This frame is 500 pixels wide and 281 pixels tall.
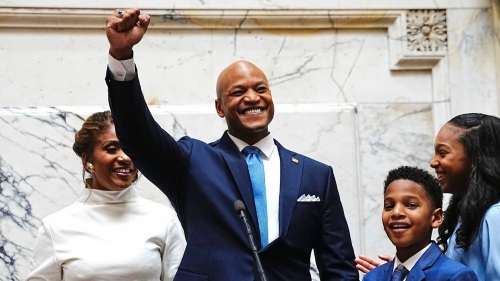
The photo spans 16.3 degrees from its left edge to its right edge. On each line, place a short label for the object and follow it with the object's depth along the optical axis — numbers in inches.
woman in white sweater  257.5
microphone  202.7
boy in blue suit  236.6
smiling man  219.6
